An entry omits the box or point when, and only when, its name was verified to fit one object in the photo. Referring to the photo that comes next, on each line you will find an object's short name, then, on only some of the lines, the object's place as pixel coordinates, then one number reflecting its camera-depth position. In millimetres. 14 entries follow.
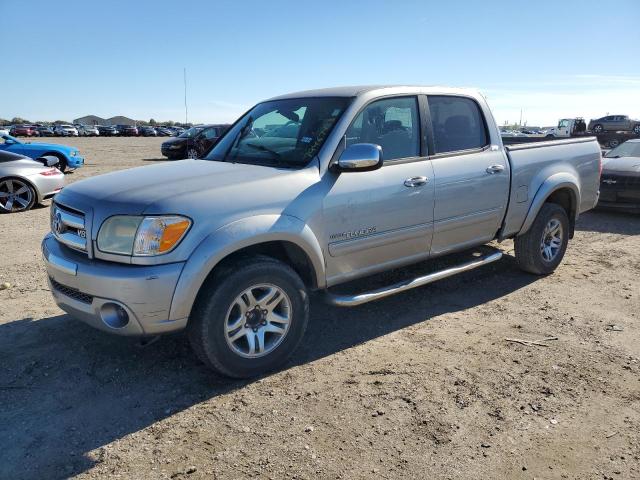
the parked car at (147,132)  67125
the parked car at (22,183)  9445
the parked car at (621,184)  9219
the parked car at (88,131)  63016
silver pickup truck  3082
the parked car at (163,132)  66625
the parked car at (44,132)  55984
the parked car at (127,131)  66438
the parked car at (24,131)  52225
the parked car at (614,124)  32750
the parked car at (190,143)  20078
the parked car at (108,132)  65788
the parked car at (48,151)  13672
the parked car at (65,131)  59350
